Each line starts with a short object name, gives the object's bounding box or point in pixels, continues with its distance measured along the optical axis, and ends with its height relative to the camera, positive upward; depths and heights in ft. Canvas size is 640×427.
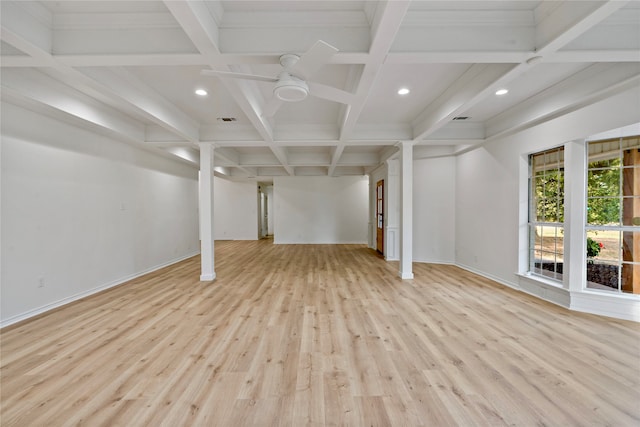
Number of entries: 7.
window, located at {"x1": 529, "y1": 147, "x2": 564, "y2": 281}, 12.01 -0.27
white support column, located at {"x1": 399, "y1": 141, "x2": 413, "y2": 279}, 16.14 +0.37
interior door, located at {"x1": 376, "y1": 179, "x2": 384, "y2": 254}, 23.93 -0.83
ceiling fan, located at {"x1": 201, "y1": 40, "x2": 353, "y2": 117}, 6.20 +3.65
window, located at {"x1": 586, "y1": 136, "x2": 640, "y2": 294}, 9.86 -0.31
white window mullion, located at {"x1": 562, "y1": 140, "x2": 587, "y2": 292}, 10.74 -0.37
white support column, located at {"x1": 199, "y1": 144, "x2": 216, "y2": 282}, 15.99 +0.14
